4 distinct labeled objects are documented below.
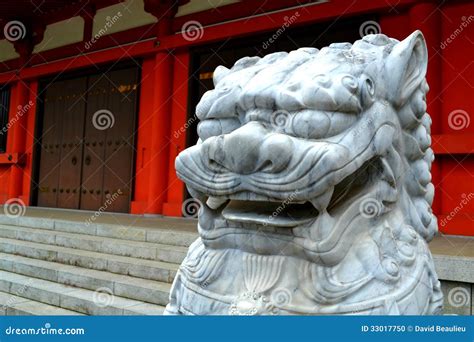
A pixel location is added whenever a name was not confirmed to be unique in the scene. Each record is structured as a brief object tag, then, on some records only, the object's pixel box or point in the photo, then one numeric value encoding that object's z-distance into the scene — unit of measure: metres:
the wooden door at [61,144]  6.84
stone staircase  2.95
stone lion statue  1.01
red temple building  3.77
